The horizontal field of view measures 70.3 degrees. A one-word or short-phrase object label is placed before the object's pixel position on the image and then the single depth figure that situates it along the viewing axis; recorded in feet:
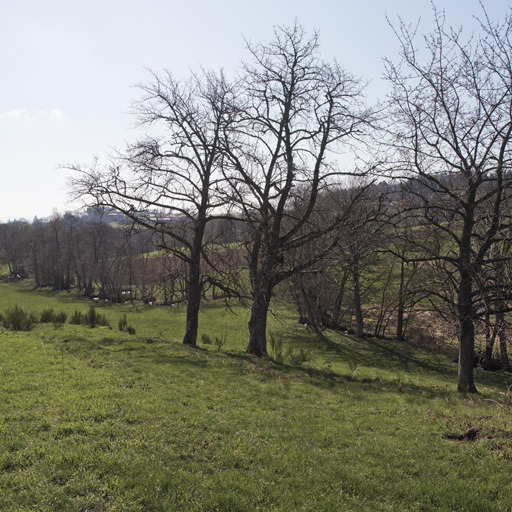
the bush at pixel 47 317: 59.36
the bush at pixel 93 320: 61.36
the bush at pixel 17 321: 50.60
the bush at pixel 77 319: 62.69
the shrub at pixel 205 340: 58.52
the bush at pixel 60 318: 59.76
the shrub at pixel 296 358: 45.37
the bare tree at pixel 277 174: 43.65
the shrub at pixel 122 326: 59.26
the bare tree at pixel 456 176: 28.68
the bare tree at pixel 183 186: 46.83
